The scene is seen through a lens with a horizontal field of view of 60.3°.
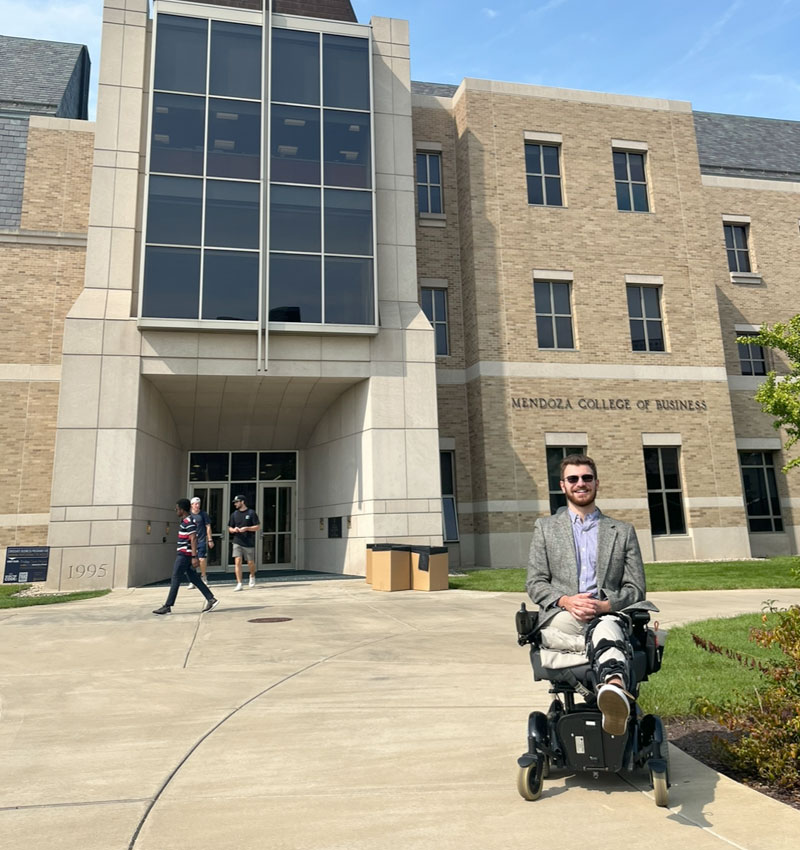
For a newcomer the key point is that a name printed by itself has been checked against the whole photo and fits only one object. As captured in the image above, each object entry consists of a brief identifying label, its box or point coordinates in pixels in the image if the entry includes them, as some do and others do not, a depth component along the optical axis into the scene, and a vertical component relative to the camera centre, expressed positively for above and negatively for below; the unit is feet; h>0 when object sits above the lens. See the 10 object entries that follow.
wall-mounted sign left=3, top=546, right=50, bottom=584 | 54.90 -0.89
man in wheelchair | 11.16 -1.67
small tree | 46.80 +10.07
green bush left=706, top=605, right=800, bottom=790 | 12.04 -3.51
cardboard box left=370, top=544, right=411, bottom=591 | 49.57 -1.68
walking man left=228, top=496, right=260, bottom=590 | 49.76 +1.28
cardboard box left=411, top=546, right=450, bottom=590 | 49.06 -1.72
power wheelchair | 11.30 -3.23
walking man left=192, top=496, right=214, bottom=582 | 39.21 +1.07
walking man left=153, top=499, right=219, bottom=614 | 36.01 -0.41
